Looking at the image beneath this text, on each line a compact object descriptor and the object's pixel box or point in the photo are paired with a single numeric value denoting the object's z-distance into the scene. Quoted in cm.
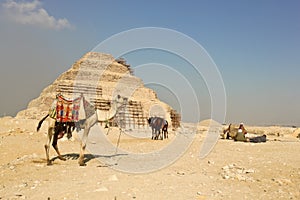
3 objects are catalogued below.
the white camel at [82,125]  930
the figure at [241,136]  2108
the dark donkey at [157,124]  2284
